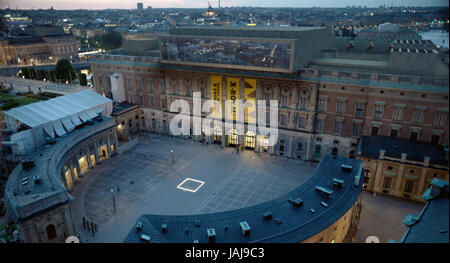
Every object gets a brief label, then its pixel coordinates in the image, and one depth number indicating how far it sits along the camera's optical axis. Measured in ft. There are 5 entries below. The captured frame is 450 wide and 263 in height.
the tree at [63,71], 342.36
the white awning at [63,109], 156.35
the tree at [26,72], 368.09
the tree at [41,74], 362.04
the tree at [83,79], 333.62
